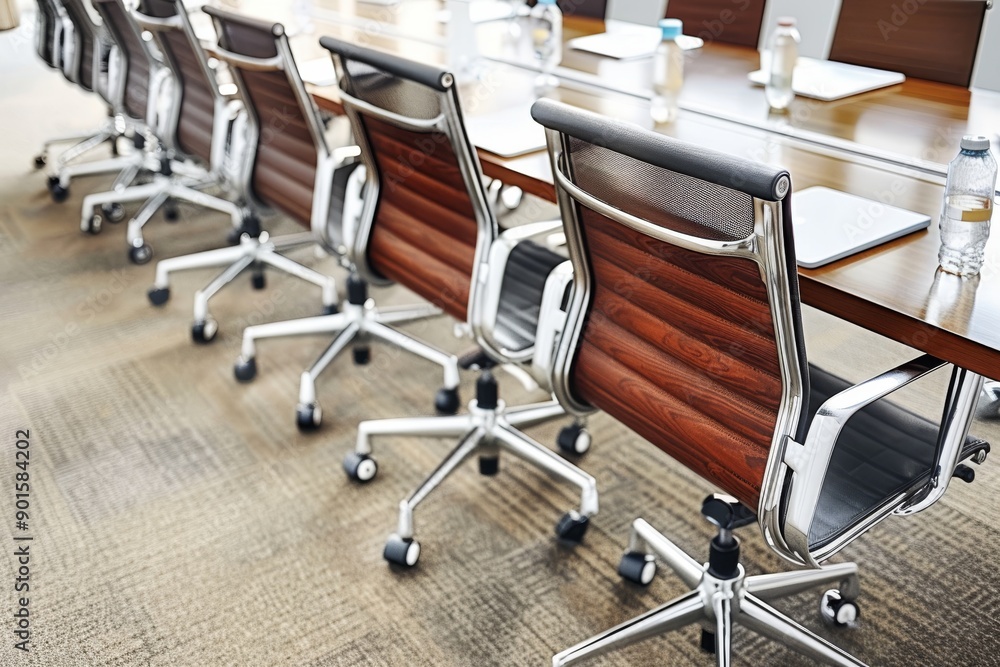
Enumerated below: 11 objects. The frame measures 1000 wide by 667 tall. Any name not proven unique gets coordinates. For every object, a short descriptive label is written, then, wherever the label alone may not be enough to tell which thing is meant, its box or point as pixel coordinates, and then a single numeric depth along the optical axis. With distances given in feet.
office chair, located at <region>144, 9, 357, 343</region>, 7.64
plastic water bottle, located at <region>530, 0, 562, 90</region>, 9.25
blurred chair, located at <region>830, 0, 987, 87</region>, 8.78
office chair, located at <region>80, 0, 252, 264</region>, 9.27
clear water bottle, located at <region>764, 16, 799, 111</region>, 7.70
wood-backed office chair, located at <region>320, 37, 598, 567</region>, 5.91
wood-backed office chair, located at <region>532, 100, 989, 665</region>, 4.00
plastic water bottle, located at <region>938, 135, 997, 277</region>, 4.75
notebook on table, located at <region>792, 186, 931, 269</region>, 5.02
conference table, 4.52
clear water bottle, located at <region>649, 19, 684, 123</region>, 7.75
